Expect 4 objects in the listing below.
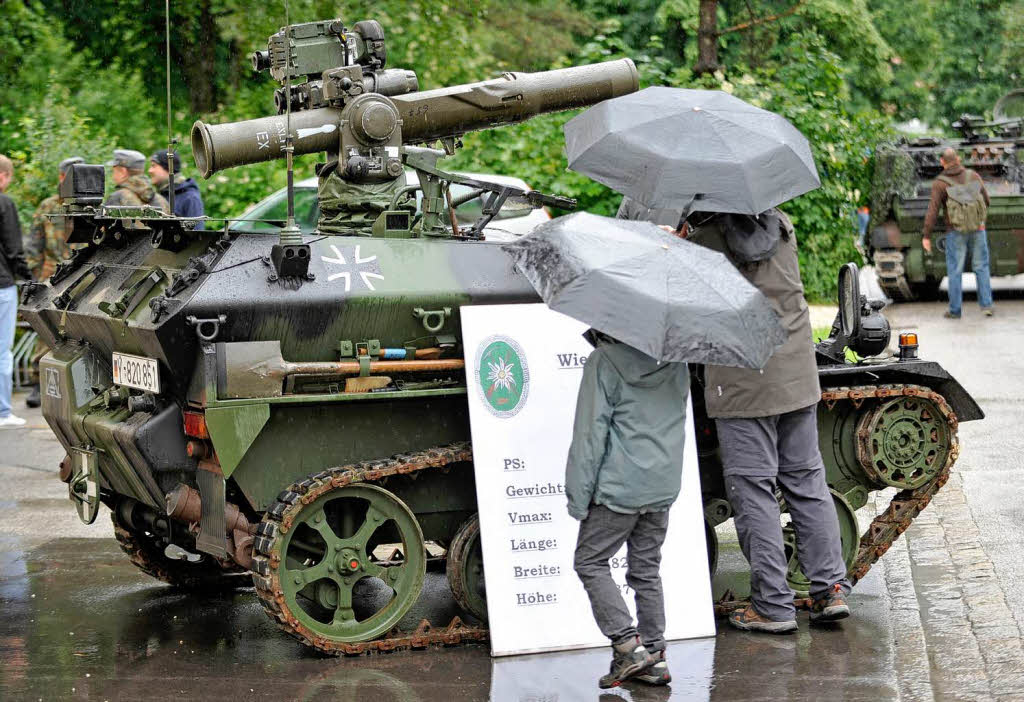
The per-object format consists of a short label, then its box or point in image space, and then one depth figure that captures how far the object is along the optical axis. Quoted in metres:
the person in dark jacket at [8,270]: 12.44
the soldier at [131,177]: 12.28
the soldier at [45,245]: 13.53
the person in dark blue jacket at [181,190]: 13.01
